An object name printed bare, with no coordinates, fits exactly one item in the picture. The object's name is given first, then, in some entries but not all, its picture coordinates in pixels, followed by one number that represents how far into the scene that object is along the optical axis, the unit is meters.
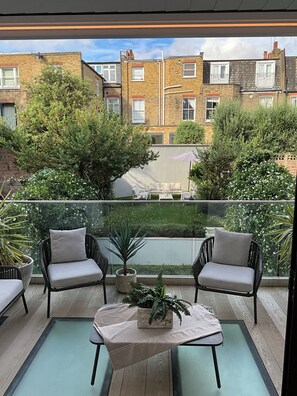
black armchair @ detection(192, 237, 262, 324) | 3.23
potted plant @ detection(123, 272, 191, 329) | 2.39
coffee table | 2.30
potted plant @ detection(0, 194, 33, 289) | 3.59
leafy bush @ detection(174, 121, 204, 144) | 12.24
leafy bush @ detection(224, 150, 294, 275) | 4.08
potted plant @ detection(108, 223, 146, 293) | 3.92
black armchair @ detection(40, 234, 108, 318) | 3.32
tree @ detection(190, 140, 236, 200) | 9.71
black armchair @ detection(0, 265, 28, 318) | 2.91
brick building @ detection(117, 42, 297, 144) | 13.84
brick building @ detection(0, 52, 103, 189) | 11.20
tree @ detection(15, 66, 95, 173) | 9.22
